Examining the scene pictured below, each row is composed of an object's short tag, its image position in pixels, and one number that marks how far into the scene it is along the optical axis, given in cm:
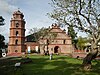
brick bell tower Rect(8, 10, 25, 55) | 2916
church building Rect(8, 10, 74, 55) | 2914
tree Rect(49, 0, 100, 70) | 946
